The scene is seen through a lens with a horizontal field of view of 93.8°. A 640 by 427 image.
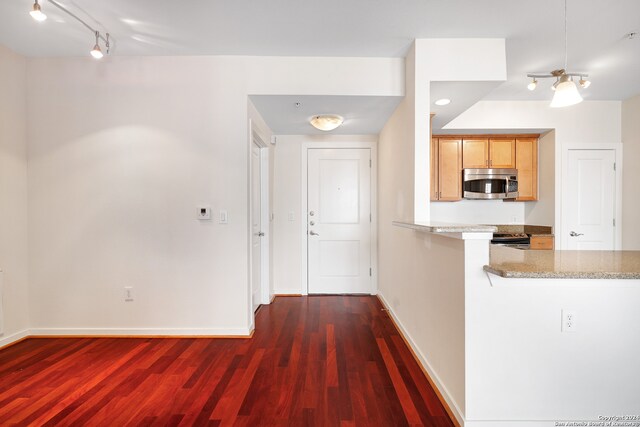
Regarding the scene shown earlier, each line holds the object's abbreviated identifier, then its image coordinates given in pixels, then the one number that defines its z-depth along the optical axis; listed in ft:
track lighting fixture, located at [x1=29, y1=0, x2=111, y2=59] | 6.10
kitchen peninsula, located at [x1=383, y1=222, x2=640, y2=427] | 4.89
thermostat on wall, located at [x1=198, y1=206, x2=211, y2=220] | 8.93
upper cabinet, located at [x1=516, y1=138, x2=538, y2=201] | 12.99
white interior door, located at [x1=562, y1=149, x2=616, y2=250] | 12.18
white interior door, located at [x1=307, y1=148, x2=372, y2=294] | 13.35
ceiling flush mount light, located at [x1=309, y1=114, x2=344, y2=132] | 10.30
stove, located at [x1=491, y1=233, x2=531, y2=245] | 12.10
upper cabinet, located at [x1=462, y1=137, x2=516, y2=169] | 12.97
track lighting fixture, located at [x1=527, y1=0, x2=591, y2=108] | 6.08
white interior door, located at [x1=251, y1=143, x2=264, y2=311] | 10.86
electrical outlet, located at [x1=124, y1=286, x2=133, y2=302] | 9.04
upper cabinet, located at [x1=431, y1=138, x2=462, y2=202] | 12.99
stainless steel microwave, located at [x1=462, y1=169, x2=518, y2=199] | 12.61
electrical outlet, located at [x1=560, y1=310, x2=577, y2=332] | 4.91
